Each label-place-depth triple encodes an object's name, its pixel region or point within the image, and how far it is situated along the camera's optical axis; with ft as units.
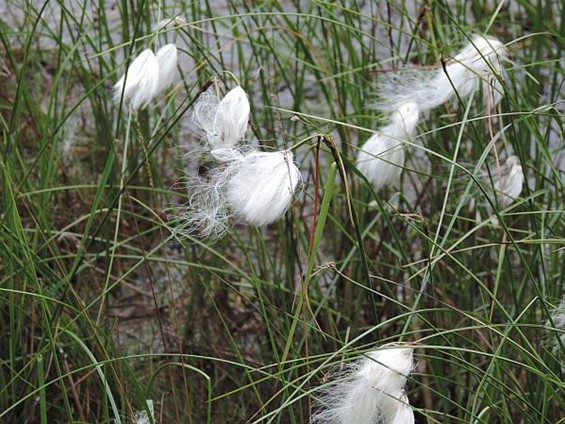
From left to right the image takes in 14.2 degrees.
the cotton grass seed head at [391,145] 3.66
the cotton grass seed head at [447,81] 3.57
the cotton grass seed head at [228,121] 3.27
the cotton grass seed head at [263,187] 3.01
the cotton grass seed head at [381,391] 2.93
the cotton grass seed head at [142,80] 3.55
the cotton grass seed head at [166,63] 3.63
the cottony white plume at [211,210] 3.11
